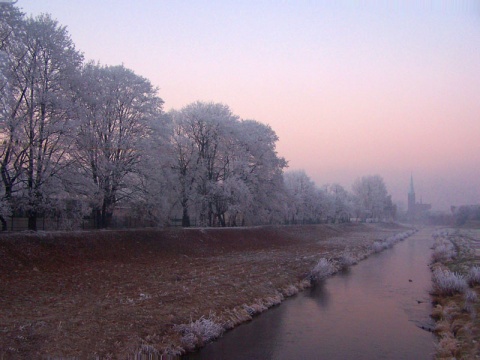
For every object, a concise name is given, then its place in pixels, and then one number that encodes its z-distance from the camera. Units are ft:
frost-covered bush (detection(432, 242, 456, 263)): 118.96
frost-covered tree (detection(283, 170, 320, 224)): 277.83
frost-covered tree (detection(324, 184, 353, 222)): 345.90
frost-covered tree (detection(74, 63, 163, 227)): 104.58
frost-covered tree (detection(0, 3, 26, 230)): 79.56
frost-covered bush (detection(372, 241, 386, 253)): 160.66
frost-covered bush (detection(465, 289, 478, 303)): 58.54
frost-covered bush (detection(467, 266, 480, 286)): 69.56
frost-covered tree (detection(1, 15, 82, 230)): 83.46
